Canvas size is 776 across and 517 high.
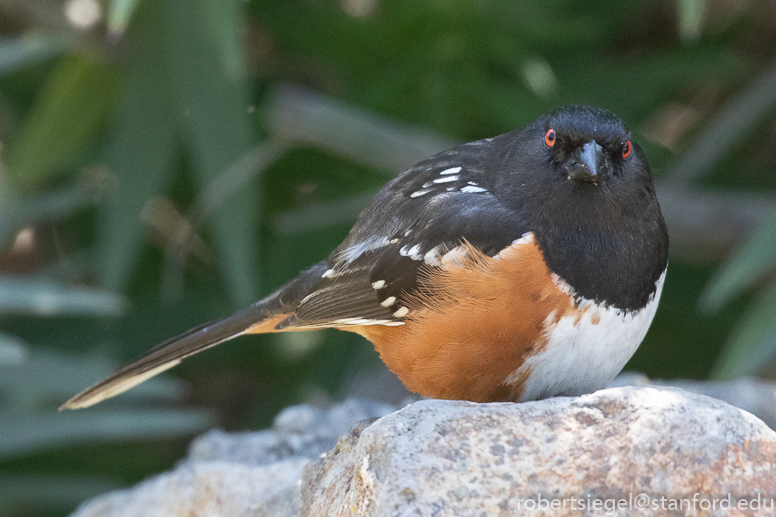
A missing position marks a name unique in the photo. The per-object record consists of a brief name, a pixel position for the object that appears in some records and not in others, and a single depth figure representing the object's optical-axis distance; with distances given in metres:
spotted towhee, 3.60
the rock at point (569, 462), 2.81
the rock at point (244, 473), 3.98
